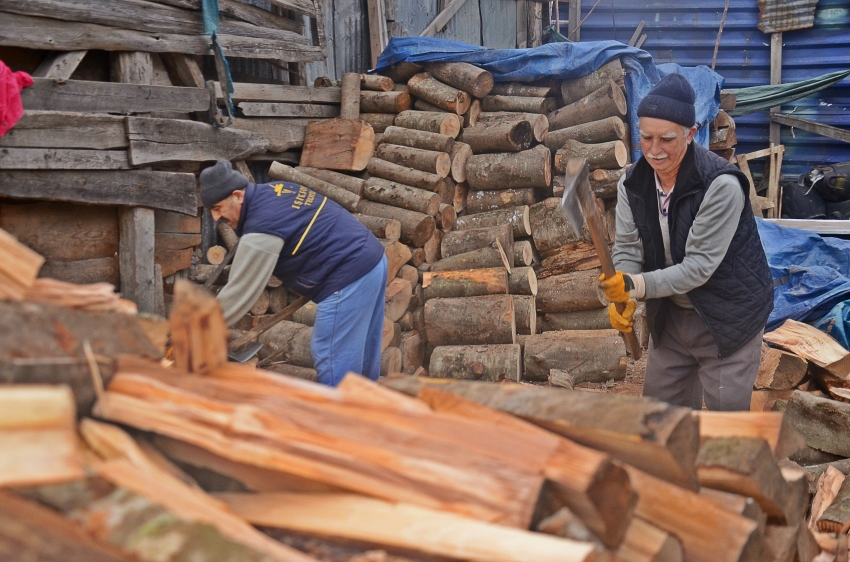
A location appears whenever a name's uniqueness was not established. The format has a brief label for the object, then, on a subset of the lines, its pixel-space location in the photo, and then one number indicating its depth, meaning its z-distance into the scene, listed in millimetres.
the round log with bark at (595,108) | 7223
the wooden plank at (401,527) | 1403
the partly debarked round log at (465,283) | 6391
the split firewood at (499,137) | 7000
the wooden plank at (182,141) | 5441
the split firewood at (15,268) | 1686
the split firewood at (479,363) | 5984
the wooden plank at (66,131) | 4836
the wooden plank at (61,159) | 4805
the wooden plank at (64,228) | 5152
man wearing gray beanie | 3859
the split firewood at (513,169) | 6918
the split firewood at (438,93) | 7266
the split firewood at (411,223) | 6554
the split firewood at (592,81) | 7465
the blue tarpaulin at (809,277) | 6000
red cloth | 4277
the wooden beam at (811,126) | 10516
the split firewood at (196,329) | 1708
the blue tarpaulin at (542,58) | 7477
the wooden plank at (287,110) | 6641
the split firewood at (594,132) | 7066
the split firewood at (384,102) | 7438
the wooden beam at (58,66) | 5156
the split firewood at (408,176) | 6832
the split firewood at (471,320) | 6184
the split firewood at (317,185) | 6785
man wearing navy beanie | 3217
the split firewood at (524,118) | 7207
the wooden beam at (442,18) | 9508
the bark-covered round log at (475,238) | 6598
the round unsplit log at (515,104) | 7500
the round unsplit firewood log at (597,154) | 6863
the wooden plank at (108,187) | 4914
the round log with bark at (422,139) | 7016
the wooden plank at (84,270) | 5324
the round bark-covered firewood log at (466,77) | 7348
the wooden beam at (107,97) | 5035
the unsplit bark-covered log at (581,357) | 6180
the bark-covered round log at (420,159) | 6859
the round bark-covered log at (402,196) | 6711
